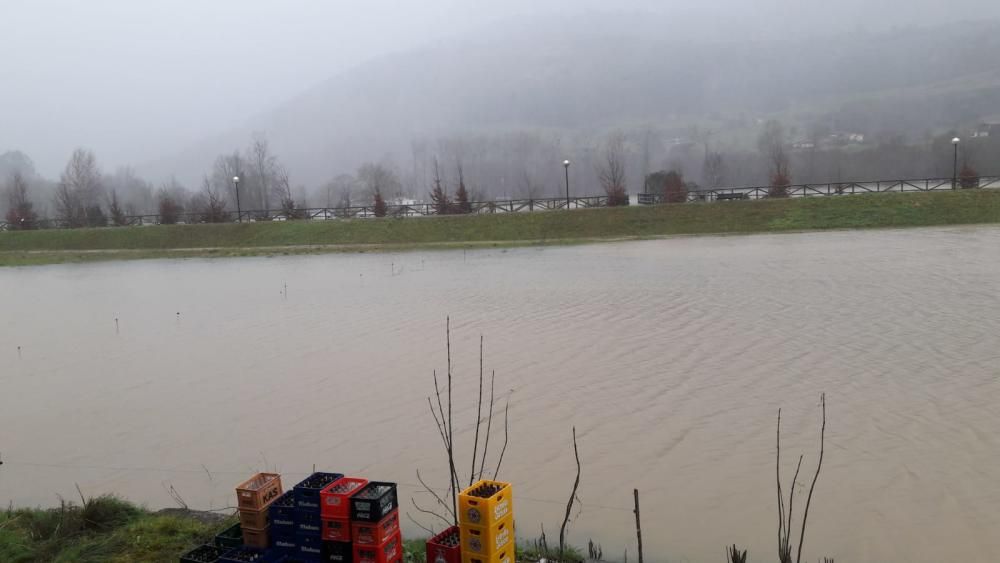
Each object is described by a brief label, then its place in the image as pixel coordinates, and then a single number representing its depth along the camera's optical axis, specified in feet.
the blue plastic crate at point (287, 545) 16.90
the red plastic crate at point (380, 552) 15.71
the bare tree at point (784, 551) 14.52
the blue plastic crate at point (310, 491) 16.57
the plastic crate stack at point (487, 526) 15.23
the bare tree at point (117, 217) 183.52
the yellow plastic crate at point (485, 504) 15.16
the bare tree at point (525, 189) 293.23
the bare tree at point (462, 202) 161.65
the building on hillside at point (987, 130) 316.81
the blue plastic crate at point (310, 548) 16.42
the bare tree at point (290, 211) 173.17
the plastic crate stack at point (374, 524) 15.66
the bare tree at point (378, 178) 320.05
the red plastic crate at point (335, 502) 15.96
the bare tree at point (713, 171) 284.61
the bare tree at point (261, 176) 287.26
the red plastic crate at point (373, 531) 15.67
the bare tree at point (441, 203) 163.37
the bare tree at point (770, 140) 340.22
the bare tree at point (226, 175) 329.25
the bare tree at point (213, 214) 171.42
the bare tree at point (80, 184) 257.75
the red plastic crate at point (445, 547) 15.97
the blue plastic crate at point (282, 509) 16.93
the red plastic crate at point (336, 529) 15.99
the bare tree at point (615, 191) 150.30
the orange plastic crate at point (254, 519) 17.11
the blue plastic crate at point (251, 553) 15.62
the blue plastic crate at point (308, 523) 16.51
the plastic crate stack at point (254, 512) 17.06
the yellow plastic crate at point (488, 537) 15.26
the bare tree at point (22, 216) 189.26
